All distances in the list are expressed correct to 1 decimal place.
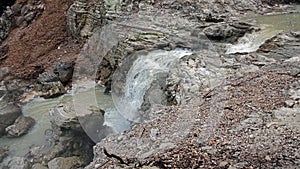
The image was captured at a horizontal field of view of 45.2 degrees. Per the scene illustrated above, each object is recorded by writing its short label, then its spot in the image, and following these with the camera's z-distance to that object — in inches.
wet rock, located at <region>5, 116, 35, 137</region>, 298.5
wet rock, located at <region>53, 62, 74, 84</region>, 392.8
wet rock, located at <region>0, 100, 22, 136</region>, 316.4
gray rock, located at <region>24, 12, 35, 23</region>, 488.8
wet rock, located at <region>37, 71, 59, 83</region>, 394.6
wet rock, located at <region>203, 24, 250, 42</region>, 310.7
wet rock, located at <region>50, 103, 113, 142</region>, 257.9
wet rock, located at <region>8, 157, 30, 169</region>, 252.4
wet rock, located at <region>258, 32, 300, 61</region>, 256.5
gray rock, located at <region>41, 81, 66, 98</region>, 371.6
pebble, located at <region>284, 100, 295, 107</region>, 167.2
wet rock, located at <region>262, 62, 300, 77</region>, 207.5
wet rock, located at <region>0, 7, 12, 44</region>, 483.8
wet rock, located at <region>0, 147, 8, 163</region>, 267.6
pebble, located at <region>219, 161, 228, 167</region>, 134.1
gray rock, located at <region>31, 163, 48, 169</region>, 240.9
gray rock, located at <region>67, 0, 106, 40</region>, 422.0
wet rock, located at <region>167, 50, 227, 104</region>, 228.1
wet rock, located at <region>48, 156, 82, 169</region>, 231.0
